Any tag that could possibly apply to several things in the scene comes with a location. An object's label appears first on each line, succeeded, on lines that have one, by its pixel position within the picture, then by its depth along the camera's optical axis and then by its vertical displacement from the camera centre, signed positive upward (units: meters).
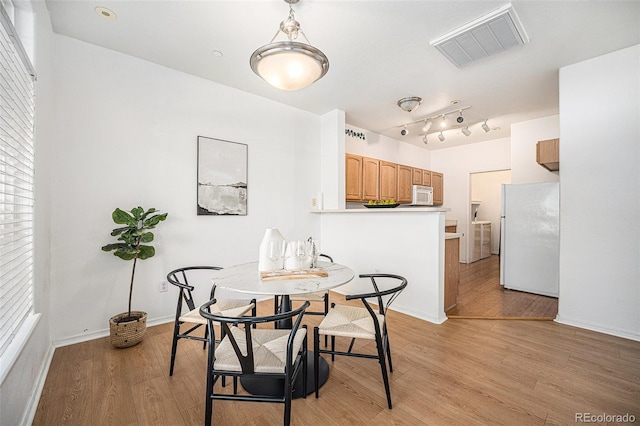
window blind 1.37 +0.17
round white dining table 1.61 -0.44
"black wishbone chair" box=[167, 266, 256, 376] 1.87 -0.71
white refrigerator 3.79 -0.34
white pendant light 1.62 +0.92
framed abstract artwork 3.14 +0.40
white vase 2.01 -0.32
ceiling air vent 2.14 +1.49
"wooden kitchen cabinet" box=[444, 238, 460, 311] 3.10 -0.68
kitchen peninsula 2.90 -0.44
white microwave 5.43 +0.35
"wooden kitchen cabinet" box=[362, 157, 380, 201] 4.74 +0.59
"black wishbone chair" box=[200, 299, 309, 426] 1.29 -0.74
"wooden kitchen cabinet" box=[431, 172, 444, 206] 6.25 +0.61
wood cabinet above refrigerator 3.46 +0.78
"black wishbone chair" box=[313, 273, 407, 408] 1.64 -0.72
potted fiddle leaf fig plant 2.31 -0.34
